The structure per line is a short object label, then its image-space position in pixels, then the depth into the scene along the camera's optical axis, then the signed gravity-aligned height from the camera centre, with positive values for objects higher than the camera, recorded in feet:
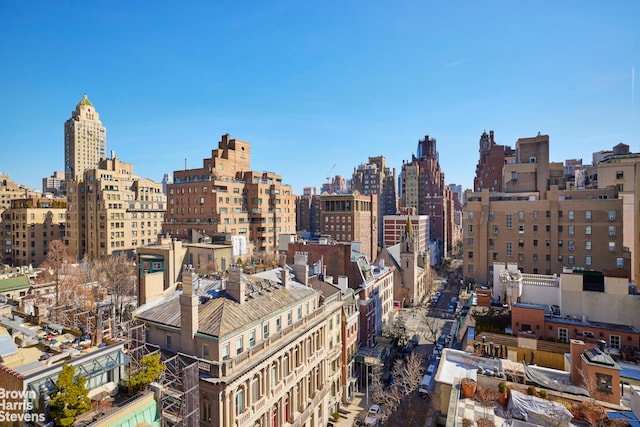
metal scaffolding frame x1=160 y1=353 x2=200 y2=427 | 64.23 -38.82
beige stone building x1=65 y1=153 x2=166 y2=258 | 293.23 -2.01
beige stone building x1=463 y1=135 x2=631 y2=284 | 197.88 -9.76
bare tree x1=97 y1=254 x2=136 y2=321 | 187.83 -41.73
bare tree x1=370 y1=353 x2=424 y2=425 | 117.50 -74.24
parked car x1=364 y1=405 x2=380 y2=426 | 122.72 -80.13
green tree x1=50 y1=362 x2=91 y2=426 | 50.21 -29.34
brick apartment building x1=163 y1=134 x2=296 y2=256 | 278.67 +10.18
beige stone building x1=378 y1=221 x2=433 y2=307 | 284.61 -53.34
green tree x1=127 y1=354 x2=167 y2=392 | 61.64 -31.15
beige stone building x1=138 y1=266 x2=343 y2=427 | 74.59 -35.43
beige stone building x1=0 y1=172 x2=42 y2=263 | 318.04 +17.97
